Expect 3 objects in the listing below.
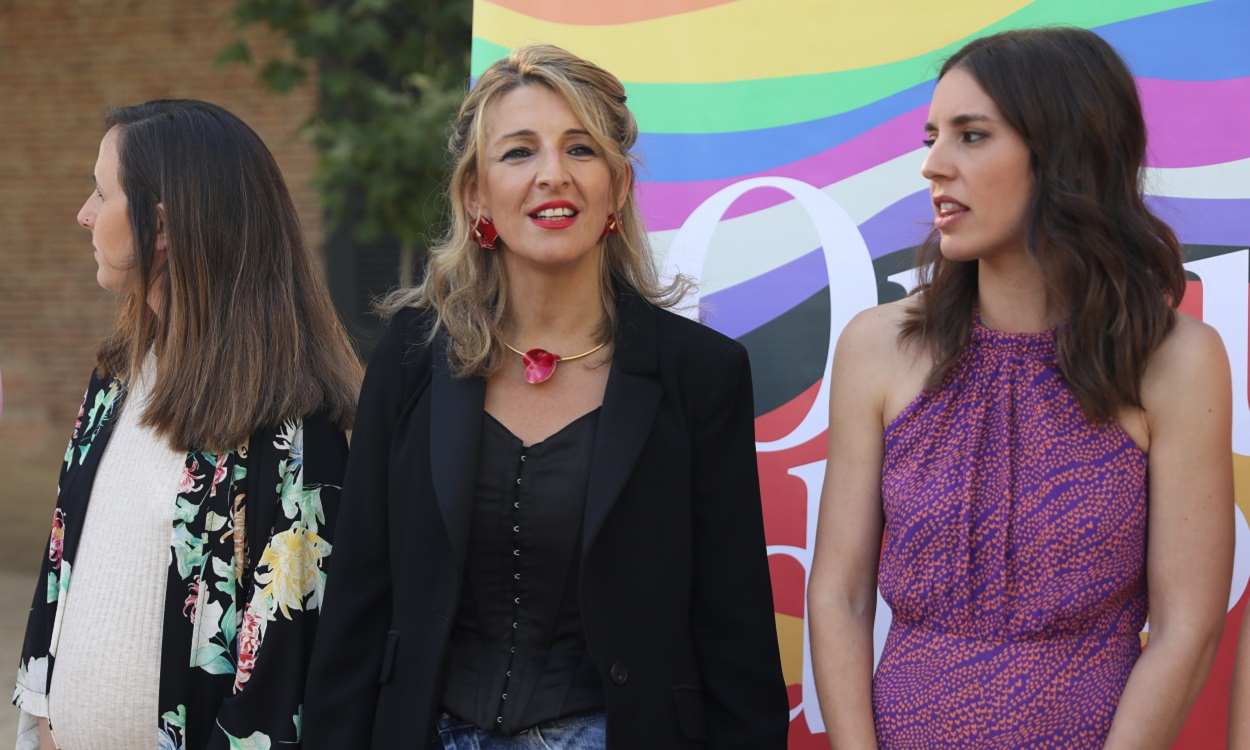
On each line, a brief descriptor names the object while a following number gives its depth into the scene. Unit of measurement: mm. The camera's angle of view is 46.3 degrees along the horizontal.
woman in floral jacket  2705
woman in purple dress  2260
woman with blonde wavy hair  2473
